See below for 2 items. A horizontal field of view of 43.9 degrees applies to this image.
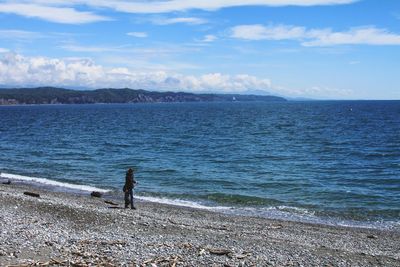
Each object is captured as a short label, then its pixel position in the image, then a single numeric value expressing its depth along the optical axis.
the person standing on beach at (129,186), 25.23
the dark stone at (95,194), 29.64
